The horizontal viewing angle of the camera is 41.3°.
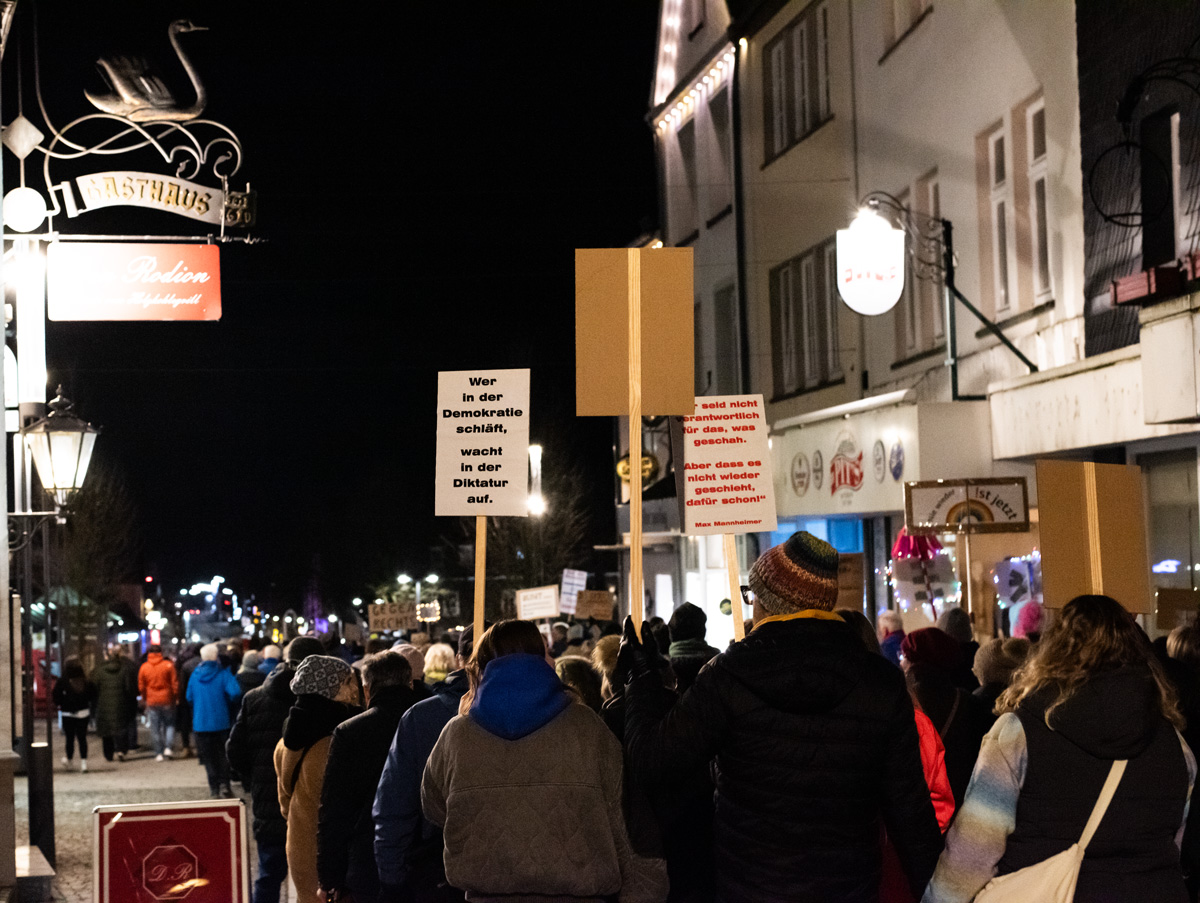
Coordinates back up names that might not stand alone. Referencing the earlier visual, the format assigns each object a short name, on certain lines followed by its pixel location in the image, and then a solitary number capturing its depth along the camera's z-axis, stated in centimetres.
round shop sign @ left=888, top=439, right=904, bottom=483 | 1867
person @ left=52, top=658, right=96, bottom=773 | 2267
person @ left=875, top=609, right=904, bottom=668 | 1208
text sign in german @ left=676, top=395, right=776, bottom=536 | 777
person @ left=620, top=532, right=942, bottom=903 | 458
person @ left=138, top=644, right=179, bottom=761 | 2327
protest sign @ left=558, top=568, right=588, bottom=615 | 2866
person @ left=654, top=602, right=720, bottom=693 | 737
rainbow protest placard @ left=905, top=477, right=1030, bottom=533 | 1622
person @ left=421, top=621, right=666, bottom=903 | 484
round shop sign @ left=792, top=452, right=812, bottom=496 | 2294
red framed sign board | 663
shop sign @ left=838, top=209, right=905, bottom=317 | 1825
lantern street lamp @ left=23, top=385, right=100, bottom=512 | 1305
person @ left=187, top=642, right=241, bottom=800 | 1847
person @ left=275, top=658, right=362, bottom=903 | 761
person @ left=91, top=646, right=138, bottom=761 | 2350
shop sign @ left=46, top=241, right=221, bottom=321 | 1366
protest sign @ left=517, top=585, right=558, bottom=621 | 2167
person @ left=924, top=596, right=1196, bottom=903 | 455
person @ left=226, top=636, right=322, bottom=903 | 901
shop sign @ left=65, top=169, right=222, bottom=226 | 1379
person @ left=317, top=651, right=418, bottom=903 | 655
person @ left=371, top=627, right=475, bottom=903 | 576
